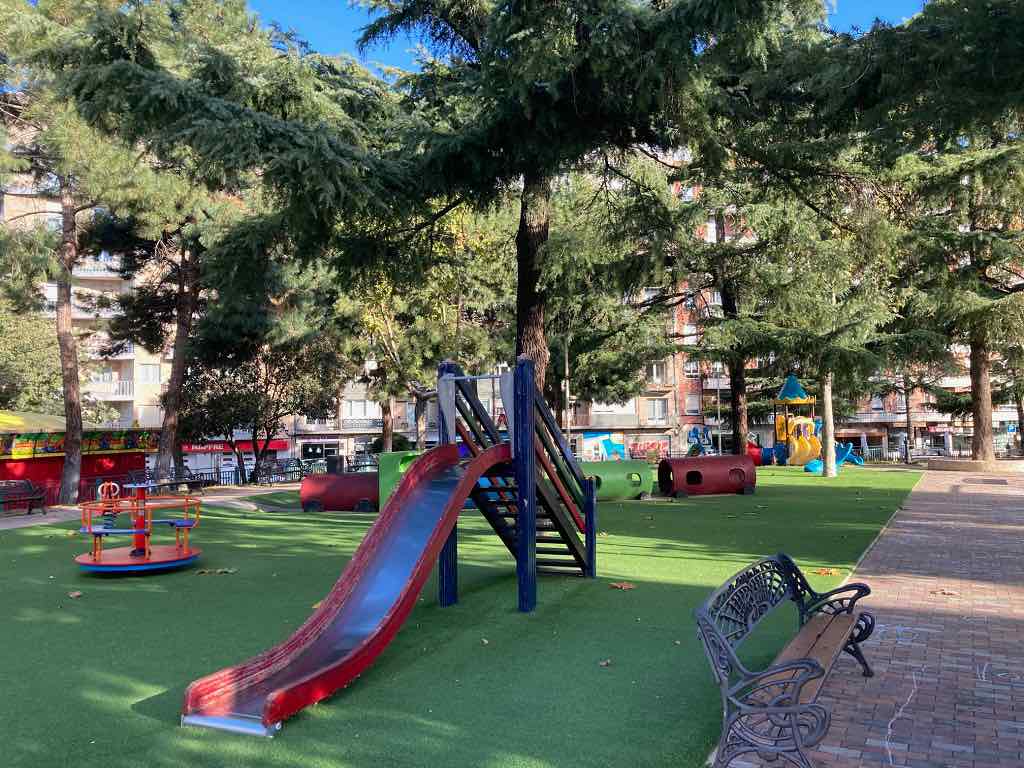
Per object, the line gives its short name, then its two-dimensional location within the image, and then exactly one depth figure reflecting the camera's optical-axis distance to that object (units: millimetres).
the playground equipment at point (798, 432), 32281
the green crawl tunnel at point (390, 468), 16375
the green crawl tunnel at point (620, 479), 18609
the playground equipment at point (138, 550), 9477
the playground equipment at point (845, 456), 34562
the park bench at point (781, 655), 3643
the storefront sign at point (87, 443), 20891
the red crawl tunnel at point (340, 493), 17516
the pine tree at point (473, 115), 8711
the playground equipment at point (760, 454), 35594
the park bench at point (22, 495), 17797
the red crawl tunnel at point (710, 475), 19312
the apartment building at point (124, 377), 53656
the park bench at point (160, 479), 22217
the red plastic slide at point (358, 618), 4660
